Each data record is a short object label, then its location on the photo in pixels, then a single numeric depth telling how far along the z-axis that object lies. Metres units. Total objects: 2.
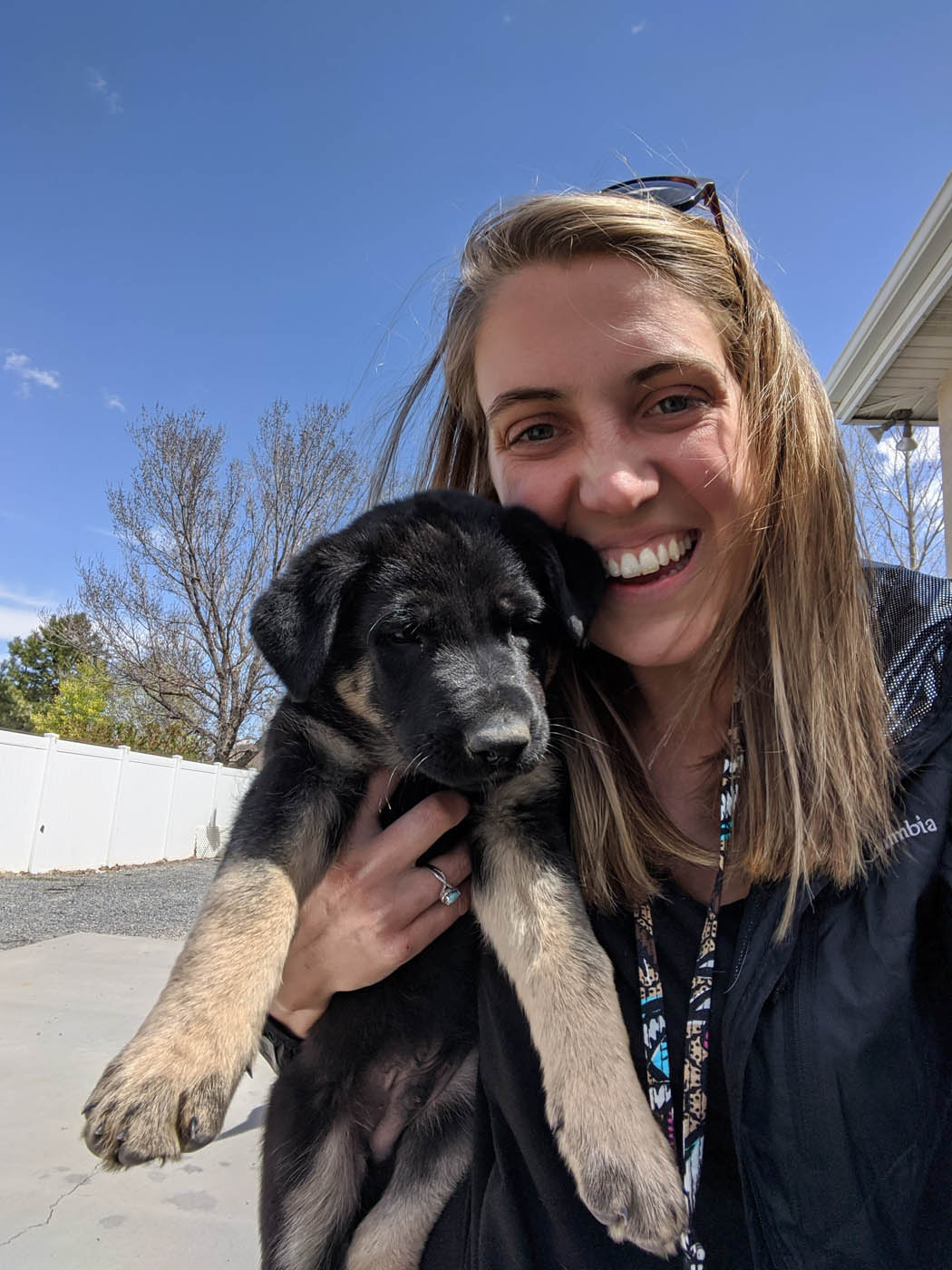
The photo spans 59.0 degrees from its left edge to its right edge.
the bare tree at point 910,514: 11.06
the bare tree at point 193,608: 22.44
